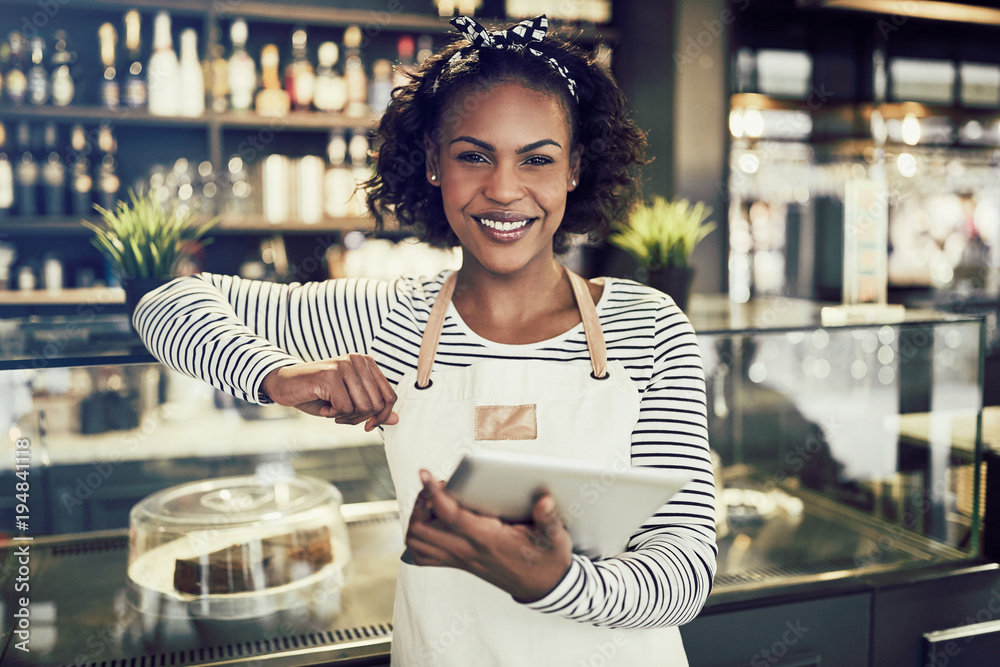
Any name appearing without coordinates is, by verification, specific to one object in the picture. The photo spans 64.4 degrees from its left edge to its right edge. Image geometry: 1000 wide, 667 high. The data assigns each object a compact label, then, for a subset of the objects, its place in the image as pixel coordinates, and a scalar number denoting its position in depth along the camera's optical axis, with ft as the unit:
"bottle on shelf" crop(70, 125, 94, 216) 9.37
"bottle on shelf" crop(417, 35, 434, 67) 10.49
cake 3.99
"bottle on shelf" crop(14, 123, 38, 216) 9.15
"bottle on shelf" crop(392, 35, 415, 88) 10.13
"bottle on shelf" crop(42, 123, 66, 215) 9.22
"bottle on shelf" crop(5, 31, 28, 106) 9.00
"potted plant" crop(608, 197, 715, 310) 5.35
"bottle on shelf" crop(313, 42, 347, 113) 9.99
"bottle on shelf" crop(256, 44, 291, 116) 9.75
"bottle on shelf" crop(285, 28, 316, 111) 9.90
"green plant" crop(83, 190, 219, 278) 4.07
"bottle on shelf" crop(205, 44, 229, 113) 9.37
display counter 4.00
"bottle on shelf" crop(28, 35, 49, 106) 9.09
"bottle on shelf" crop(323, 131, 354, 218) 10.14
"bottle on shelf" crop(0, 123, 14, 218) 9.10
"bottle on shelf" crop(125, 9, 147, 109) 9.21
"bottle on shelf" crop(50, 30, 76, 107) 9.21
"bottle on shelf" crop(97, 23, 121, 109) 9.21
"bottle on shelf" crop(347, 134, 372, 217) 10.19
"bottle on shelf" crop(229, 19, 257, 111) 9.56
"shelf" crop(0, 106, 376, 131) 9.02
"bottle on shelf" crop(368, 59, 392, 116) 10.21
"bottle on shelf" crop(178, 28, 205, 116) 9.37
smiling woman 3.28
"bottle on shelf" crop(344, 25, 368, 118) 10.07
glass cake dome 4.00
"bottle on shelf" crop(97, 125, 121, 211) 9.49
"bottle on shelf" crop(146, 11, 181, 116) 9.28
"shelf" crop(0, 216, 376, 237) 9.12
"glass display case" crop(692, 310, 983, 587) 5.04
